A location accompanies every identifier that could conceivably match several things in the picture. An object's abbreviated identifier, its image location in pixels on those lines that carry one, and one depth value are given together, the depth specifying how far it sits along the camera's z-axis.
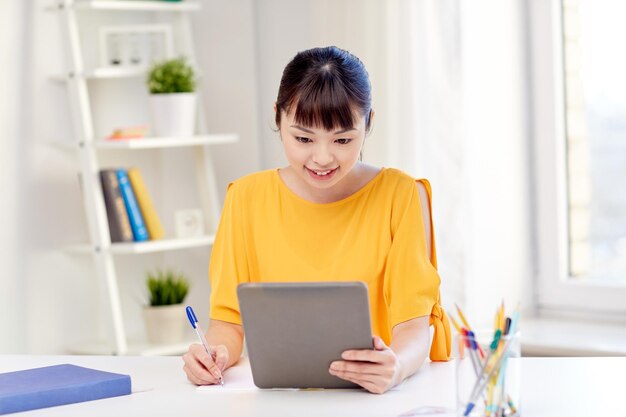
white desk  1.61
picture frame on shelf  3.53
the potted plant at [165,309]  3.44
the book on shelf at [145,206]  3.42
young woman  1.96
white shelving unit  3.32
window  3.32
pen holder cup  1.49
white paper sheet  1.81
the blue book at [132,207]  3.39
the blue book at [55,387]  1.69
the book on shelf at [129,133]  3.40
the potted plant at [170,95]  3.45
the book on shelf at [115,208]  3.37
